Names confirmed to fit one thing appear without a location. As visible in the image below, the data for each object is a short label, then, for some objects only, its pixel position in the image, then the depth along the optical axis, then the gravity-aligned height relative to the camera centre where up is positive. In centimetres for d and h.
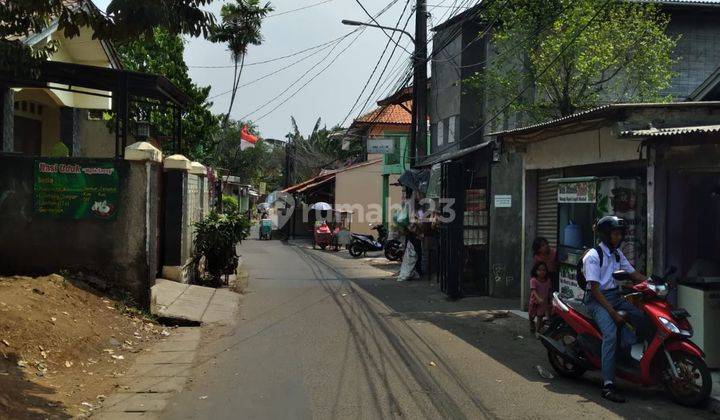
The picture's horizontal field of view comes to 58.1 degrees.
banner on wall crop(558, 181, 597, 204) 883 +37
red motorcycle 593 -130
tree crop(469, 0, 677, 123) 1356 +360
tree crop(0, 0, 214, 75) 564 +183
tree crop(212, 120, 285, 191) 5660 +532
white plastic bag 1766 -137
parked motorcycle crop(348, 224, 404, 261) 2367 -121
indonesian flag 3225 +370
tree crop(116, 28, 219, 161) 2294 +467
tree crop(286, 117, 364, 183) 5281 +538
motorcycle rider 636 -80
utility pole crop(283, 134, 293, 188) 5188 +461
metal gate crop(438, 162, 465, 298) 1373 -26
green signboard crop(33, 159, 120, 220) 995 +32
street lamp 1764 +530
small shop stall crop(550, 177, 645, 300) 832 +6
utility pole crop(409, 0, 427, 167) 1808 +390
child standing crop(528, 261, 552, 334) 956 -116
